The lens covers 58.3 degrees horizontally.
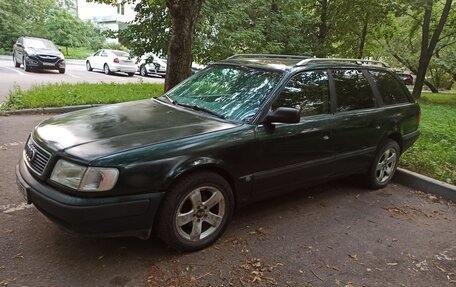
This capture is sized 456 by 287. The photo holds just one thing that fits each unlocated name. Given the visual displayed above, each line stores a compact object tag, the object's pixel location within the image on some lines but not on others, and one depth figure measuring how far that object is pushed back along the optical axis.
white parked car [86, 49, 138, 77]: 22.12
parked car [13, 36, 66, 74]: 18.03
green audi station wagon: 2.93
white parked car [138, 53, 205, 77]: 23.37
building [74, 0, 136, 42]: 46.20
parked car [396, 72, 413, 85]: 38.29
